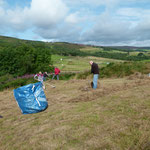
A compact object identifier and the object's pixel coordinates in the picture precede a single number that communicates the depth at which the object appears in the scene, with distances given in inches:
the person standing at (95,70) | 359.9
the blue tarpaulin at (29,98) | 247.8
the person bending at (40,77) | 494.6
